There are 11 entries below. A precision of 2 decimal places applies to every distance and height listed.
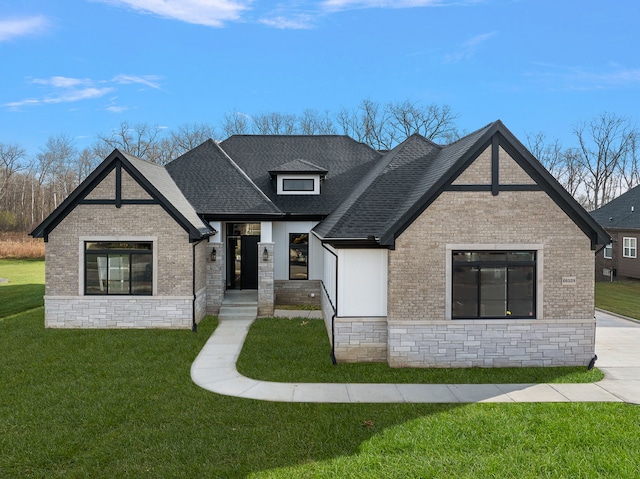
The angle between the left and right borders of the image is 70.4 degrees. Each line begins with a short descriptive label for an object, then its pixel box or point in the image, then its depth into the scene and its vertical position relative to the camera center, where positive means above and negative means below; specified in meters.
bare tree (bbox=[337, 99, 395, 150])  44.50 +10.44
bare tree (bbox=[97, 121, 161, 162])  47.50 +9.10
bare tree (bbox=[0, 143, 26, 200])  59.09 +8.61
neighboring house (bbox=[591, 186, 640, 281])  29.34 -0.28
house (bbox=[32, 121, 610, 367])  11.02 -0.63
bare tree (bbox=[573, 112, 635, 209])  48.52 +7.62
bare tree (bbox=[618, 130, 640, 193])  48.78 +7.02
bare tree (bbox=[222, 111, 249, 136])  46.09 +10.70
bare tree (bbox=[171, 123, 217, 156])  46.28 +9.62
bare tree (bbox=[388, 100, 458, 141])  43.66 +10.93
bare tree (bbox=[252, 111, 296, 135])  46.09 +11.02
